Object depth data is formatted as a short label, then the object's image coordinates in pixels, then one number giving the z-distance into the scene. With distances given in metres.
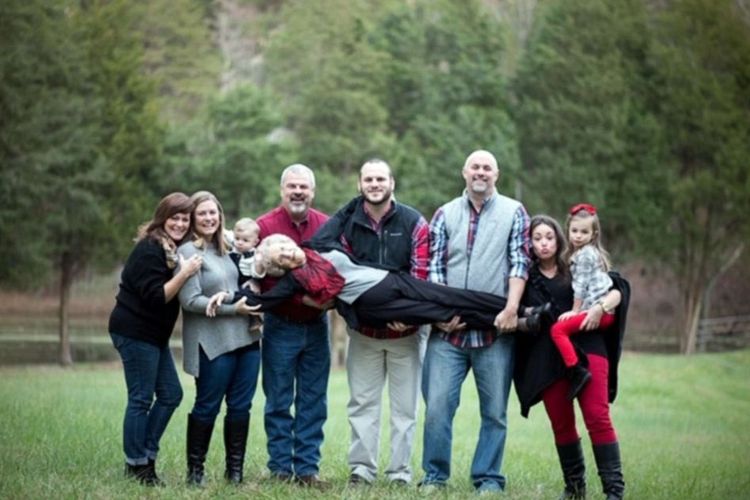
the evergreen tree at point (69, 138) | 30.56
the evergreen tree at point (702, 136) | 38.41
